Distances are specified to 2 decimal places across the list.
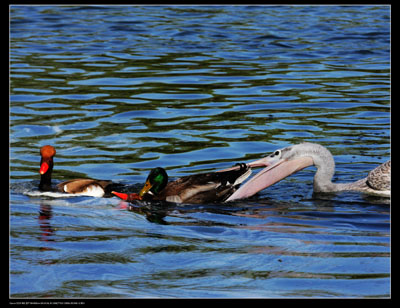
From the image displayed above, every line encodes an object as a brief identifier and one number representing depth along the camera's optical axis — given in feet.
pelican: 60.51
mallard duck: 59.00
